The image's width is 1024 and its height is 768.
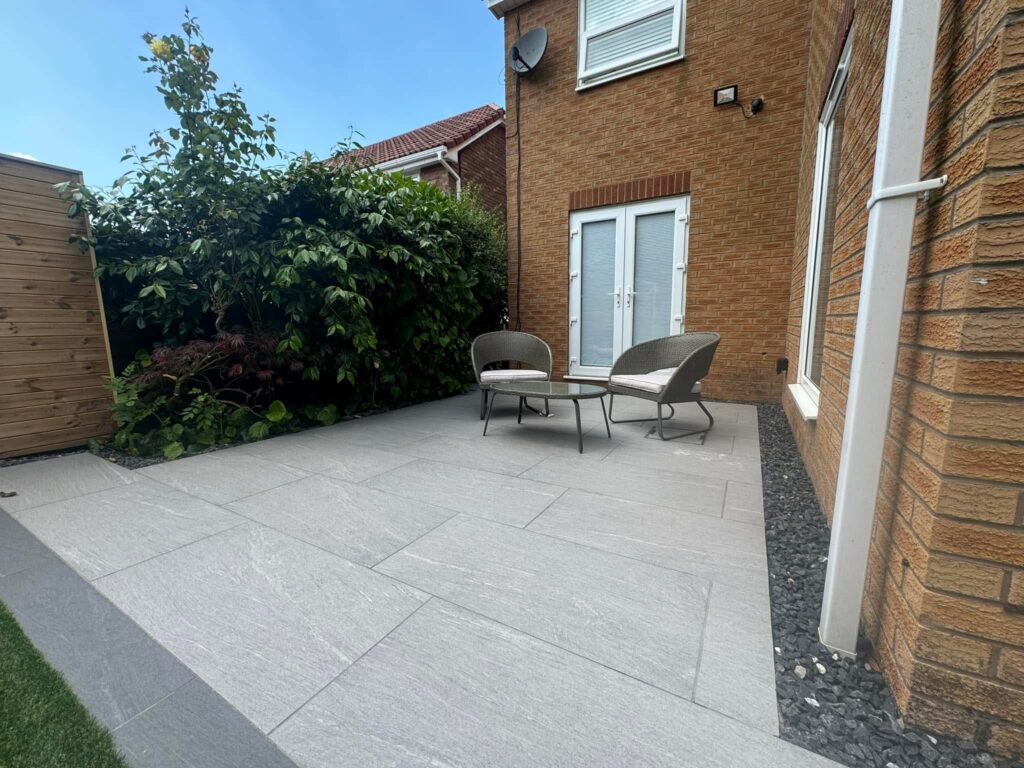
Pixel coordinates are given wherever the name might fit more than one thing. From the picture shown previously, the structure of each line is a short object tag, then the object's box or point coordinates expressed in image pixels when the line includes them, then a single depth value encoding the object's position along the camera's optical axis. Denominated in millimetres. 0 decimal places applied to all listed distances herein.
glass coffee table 3055
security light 4445
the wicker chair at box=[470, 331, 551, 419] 4255
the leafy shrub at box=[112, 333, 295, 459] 3131
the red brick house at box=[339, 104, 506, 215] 8391
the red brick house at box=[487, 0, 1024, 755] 833
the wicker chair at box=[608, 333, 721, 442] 3205
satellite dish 5492
